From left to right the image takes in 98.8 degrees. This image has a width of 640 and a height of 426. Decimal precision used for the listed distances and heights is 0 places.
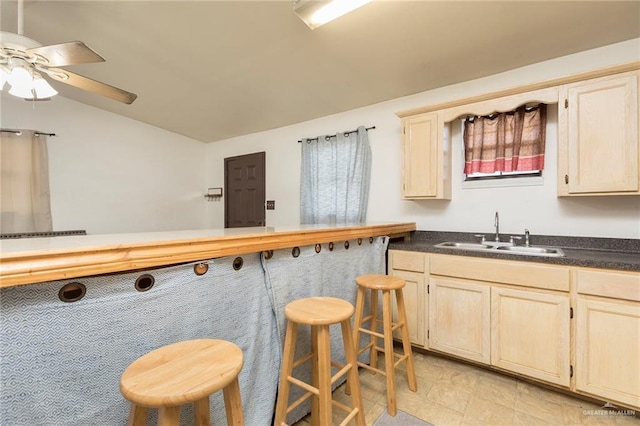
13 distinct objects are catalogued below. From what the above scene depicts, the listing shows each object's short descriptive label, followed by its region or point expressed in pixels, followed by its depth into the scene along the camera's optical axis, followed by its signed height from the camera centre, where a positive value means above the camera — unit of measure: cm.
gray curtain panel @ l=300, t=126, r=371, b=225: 309 +38
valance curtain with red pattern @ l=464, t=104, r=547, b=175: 217 +56
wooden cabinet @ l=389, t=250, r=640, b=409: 150 -71
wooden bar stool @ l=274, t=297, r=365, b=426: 111 -65
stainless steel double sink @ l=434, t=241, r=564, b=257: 191 -32
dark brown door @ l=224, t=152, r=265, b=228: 419 +33
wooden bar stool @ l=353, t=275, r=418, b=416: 157 -75
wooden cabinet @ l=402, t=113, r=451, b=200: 240 +45
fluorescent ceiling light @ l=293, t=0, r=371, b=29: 151 +114
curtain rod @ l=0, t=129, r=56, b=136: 297 +91
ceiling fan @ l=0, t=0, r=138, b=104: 149 +88
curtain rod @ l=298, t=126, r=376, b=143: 305 +90
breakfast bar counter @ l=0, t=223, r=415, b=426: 73 -34
